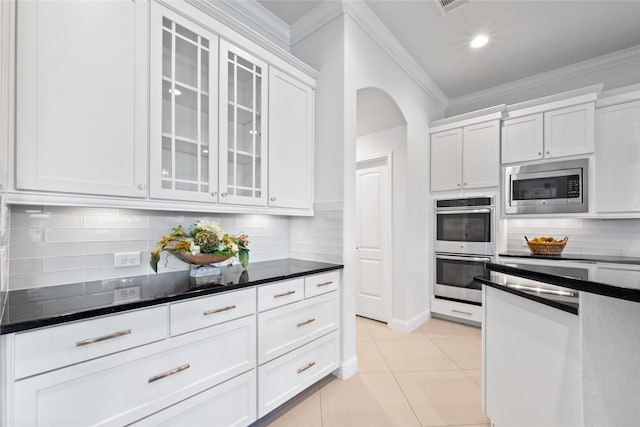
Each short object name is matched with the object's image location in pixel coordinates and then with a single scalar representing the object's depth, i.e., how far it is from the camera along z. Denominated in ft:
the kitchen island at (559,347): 2.70
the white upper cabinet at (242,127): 5.88
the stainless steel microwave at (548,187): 9.09
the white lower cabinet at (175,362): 3.06
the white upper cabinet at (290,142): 6.79
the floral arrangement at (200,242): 4.95
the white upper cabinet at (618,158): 8.46
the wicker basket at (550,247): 9.31
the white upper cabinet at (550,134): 8.98
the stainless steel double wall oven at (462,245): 10.13
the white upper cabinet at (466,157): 10.30
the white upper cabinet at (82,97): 3.69
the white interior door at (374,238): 10.99
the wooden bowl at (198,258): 5.04
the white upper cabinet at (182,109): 4.86
